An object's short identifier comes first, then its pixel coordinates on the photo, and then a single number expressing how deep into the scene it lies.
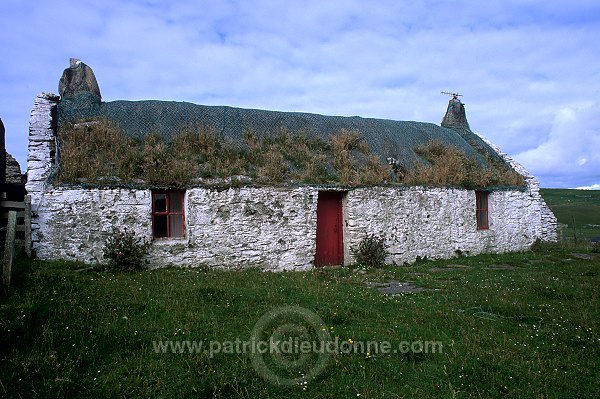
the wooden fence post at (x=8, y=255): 7.65
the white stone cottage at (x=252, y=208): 11.29
